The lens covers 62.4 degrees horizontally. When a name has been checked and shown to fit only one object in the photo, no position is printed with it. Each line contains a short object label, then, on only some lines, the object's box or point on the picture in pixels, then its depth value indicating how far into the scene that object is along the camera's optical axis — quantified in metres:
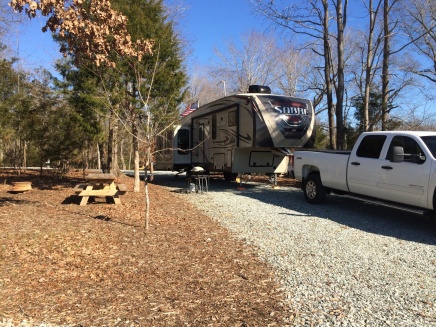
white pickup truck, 6.49
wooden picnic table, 8.55
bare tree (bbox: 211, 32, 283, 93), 29.25
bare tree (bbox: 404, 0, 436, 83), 20.18
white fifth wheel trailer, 10.94
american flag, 17.82
